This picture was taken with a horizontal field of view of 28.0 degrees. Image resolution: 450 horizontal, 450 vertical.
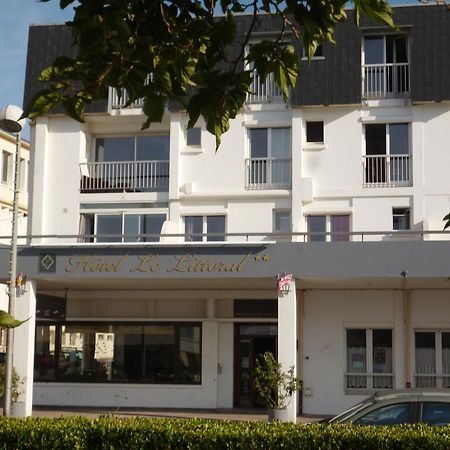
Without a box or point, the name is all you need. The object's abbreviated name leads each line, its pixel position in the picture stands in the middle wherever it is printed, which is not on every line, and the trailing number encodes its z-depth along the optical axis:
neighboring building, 44.88
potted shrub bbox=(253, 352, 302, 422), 22.95
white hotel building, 27.22
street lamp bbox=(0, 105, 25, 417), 21.27
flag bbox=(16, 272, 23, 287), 24.81
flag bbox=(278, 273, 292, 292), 23.73
